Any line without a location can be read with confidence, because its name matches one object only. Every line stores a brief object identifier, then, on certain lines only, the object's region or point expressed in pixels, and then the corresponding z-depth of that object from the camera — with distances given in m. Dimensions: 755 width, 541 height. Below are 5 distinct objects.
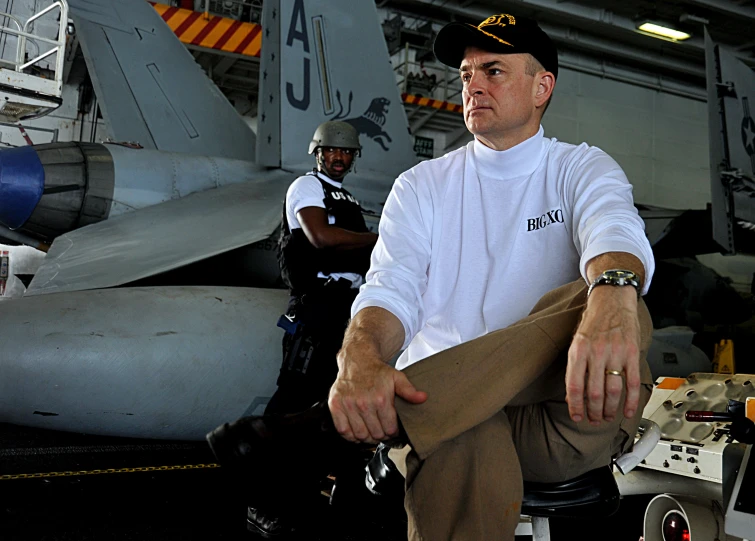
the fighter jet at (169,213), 3.03
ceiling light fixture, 10.92
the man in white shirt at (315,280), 2.59
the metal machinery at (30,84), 4.18
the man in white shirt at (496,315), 0.94
